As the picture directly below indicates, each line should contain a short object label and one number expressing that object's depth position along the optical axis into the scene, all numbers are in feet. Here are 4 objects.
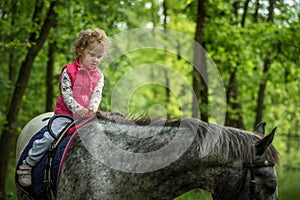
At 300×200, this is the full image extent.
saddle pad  13.73
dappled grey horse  12.12
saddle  13.74
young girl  14.67
